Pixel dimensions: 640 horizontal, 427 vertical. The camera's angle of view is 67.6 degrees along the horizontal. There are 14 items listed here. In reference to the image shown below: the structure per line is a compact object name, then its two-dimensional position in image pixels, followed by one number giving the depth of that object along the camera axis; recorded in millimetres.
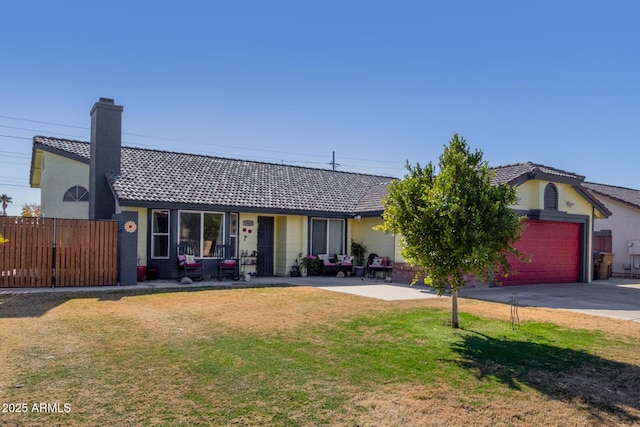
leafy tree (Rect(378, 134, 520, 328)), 7602
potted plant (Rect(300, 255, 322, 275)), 18688
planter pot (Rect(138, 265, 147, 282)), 15516
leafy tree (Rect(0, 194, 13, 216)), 52678
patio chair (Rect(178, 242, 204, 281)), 15758
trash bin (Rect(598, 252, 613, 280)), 20641
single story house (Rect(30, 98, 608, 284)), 16375
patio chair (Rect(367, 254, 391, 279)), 18391
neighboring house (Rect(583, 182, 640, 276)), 22828
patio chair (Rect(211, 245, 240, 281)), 16688
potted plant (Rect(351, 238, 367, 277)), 19750
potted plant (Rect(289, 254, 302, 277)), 18547
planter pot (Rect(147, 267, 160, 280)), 16062
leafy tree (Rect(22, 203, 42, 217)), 35981
